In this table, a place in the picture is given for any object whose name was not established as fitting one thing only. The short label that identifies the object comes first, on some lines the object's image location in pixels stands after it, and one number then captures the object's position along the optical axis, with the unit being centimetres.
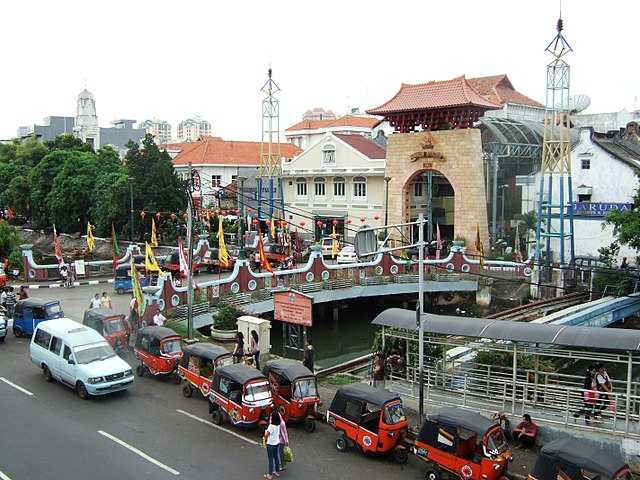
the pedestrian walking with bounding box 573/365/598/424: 1496
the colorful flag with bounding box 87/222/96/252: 3969
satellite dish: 5894
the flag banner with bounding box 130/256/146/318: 2439
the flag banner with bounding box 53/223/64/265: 3516
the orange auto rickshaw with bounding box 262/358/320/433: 1611
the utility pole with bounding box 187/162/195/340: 2273
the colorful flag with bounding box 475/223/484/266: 4190
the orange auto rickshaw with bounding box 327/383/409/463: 1428
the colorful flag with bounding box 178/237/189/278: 2522
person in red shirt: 1495
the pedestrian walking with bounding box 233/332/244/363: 1938
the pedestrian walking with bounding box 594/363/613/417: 1564
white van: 1778
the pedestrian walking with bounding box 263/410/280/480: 1321
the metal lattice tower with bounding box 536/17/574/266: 3709
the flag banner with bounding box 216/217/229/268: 3056
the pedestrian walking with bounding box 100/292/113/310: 2652
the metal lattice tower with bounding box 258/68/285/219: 5419
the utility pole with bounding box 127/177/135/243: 4481
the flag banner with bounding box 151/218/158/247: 4019
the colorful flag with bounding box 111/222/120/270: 3560
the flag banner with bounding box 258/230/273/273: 3034
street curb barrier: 3389
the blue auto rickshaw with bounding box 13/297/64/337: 2456
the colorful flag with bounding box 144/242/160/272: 2962
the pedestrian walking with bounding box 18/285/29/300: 2839
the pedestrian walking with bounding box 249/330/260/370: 2042
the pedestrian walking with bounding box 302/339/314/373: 1941
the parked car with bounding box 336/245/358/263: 4266
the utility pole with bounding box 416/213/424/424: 1619
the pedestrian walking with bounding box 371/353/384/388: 1869
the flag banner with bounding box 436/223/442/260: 3631
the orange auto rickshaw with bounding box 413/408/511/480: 1275
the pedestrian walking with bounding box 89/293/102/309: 2588
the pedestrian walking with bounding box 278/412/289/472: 1337
